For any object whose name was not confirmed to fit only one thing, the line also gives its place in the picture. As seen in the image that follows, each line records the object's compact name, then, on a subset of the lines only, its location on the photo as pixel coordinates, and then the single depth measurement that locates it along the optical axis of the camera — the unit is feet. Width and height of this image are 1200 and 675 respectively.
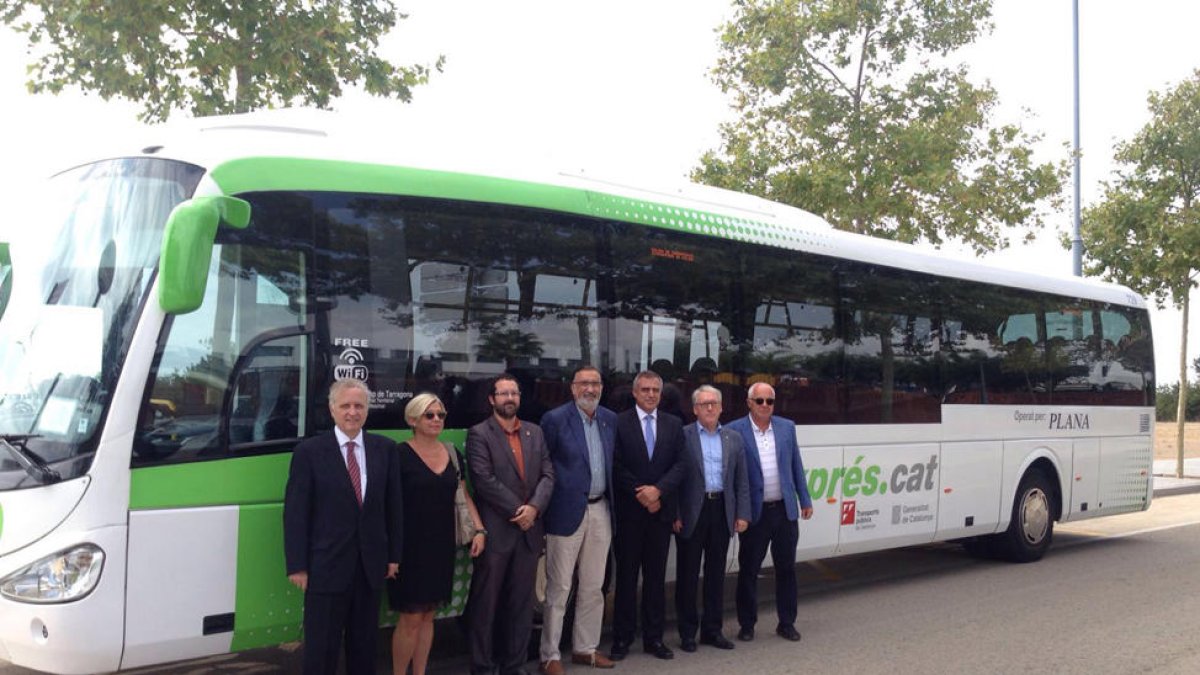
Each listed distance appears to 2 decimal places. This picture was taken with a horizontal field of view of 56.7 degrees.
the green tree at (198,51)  36.63
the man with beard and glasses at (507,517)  22.33
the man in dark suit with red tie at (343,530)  19.35
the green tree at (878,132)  55.83
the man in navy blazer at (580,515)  23.59
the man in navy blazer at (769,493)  27.09
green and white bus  18.28
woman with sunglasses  21.06
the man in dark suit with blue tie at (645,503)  24.85
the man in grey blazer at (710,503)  26.02
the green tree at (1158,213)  71.41
